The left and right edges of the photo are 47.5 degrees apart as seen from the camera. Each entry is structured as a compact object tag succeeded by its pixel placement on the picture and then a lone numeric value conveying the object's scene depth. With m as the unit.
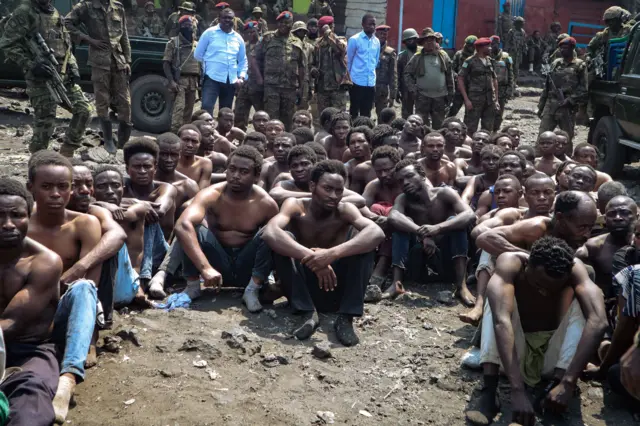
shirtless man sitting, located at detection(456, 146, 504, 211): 7.04
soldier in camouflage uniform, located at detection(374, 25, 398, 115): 12.61
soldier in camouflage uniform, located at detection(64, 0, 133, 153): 9.42
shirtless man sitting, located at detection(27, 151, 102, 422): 3.95
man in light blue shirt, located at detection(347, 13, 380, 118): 11.62
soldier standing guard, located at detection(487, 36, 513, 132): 12.37
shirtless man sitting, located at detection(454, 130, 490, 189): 7.95
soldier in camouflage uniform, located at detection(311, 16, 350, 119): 11.55
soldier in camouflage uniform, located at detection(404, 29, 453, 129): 11.30
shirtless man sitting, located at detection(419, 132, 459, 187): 7.30
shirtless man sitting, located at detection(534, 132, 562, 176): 7.71
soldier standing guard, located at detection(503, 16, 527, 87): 19.33
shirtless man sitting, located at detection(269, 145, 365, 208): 6.25
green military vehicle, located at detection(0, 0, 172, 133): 11.53
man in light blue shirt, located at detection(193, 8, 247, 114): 10.33
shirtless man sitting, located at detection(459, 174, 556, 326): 5.20
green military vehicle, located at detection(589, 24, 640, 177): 9.80
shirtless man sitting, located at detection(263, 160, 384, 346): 4.98
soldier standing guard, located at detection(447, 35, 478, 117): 13.30
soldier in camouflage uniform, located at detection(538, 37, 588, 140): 11.03
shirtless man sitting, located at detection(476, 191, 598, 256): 4.54
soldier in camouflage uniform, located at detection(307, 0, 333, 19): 18.14
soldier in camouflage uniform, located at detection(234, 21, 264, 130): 11.23
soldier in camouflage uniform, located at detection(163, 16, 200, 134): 10.88
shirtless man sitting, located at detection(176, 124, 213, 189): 7.08
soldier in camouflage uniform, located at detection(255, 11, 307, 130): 10.95
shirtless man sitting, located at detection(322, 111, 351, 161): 8.57
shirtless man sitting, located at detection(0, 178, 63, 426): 3.66
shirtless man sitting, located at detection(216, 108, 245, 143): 9.30
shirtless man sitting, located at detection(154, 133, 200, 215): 6.43
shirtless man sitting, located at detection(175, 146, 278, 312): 5.47
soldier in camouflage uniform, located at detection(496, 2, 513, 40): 19.80
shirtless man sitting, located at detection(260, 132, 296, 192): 7.37
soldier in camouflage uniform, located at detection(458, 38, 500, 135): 11.32
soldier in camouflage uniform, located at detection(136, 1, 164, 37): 17.61
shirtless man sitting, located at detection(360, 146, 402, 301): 6.58
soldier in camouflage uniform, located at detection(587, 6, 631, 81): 11.48
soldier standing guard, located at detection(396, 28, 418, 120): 12.27
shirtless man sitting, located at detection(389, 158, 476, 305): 5.96
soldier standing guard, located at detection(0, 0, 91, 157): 8.42
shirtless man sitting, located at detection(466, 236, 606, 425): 3.89
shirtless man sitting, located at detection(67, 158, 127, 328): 4.25
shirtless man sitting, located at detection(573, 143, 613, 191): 7.57
